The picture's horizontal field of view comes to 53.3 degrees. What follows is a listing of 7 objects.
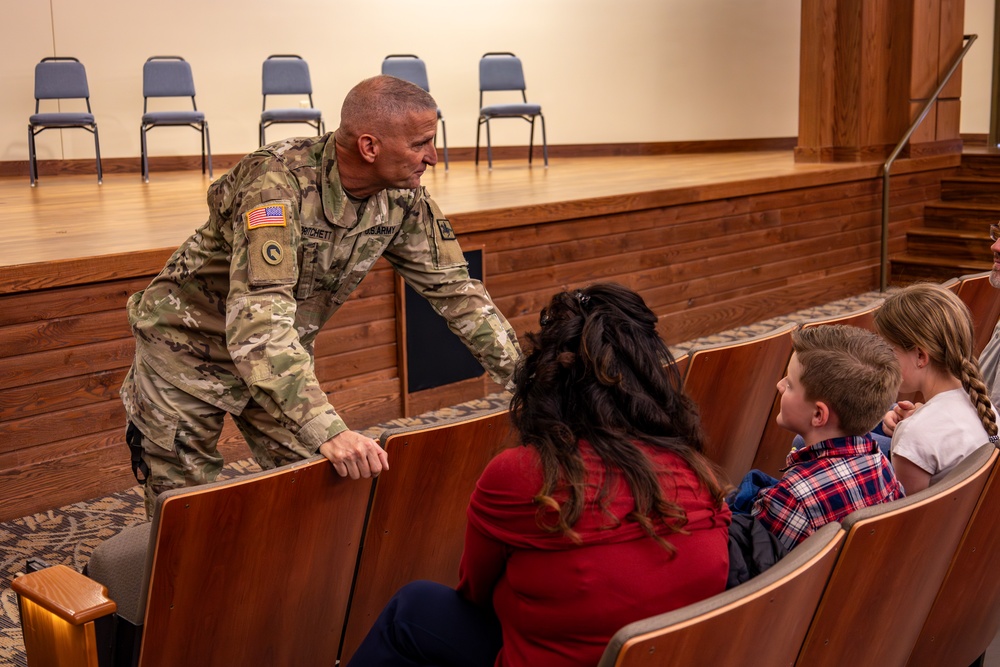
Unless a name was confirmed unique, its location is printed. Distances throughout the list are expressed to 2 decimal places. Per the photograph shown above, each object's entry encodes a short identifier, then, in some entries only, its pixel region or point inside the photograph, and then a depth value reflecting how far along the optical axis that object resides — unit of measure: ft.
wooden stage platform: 10.12
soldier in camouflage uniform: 5.84
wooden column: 22.29
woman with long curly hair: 4.05
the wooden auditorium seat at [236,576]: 4.65
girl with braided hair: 6.31
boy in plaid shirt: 5.36
